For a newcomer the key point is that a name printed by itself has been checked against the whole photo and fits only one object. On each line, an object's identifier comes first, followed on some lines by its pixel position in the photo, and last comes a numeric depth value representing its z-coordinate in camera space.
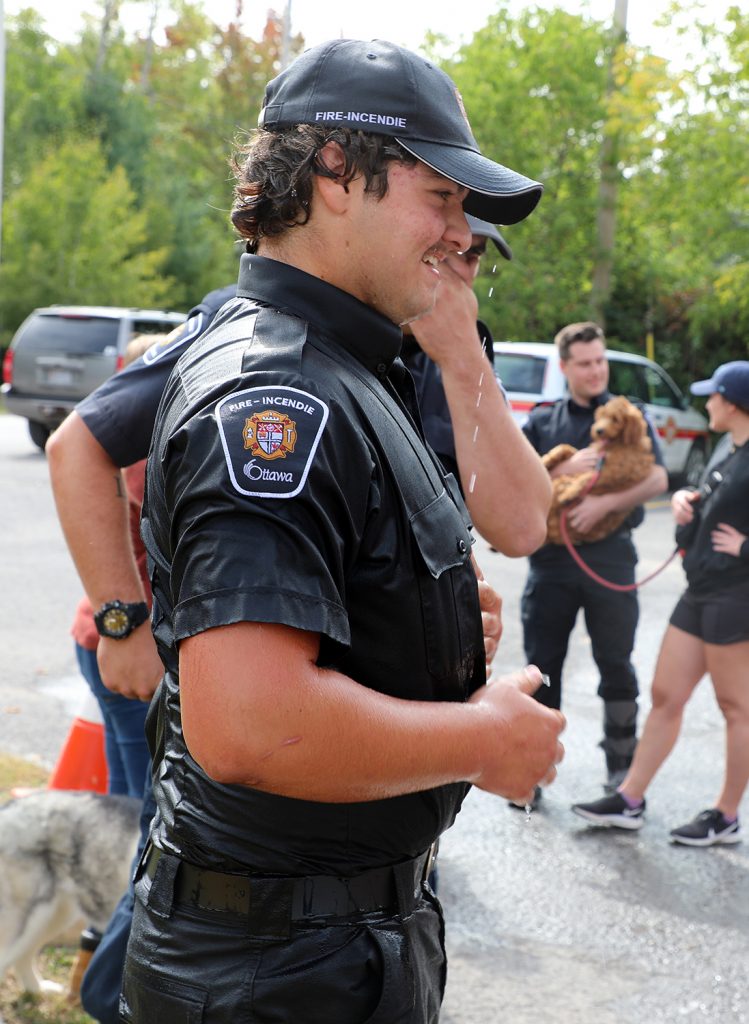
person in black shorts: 4.85
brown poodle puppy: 5.29
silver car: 15.68
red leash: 5.25
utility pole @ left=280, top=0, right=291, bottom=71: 27.14
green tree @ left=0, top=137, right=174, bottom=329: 27.66
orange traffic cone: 3.72
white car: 12.91
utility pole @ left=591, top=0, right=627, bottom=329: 22.28
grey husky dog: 3.13
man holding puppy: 5.29
